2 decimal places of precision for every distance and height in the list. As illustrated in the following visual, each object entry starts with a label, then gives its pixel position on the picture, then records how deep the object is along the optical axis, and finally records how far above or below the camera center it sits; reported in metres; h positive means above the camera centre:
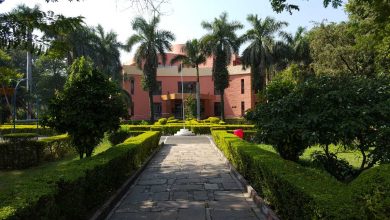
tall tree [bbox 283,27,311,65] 45.53 +7.38
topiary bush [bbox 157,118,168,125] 39.28 -0.51
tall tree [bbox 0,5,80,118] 7.72 +1.85
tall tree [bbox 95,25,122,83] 45.59 +7.50
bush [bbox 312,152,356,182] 8.21 -1.07
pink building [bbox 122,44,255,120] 50.66 +3.28
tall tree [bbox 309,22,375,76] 28.48 +4.41
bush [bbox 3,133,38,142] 14.47 -0.72
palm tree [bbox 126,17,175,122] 41.12 +7.34
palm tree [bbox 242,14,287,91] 41.53 +7.52
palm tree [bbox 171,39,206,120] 44.88 +6.78
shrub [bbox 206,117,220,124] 39.78 -0.38
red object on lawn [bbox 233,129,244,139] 23.83 -1.01
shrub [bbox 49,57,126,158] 11.13 +0.29
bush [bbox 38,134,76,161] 15.38 -1.23
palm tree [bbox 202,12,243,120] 40.84 +7.62
